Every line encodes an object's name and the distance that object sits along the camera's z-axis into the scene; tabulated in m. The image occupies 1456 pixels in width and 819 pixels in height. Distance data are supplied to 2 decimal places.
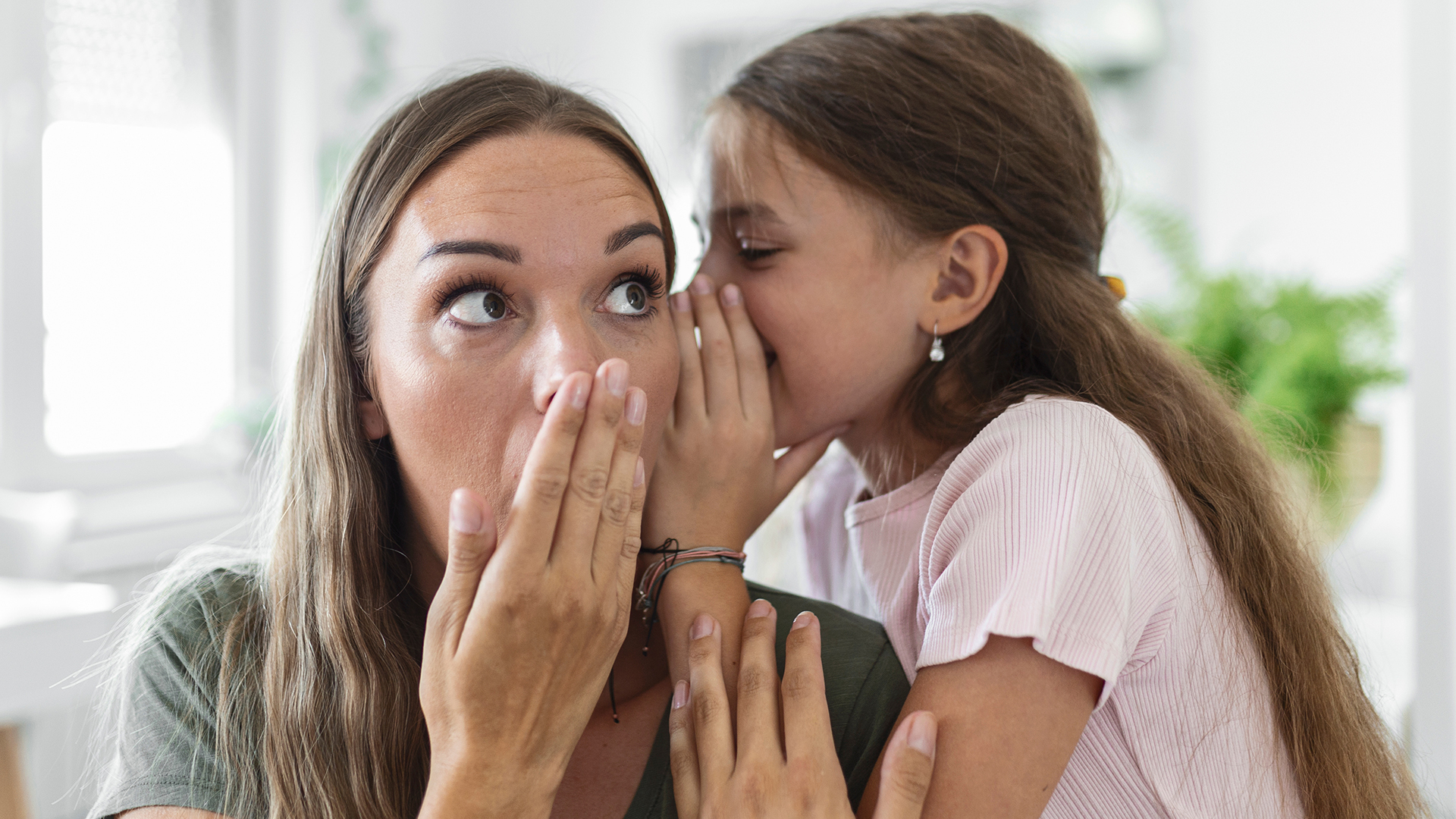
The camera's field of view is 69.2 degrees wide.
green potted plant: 2.16
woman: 0.80
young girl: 0.87
